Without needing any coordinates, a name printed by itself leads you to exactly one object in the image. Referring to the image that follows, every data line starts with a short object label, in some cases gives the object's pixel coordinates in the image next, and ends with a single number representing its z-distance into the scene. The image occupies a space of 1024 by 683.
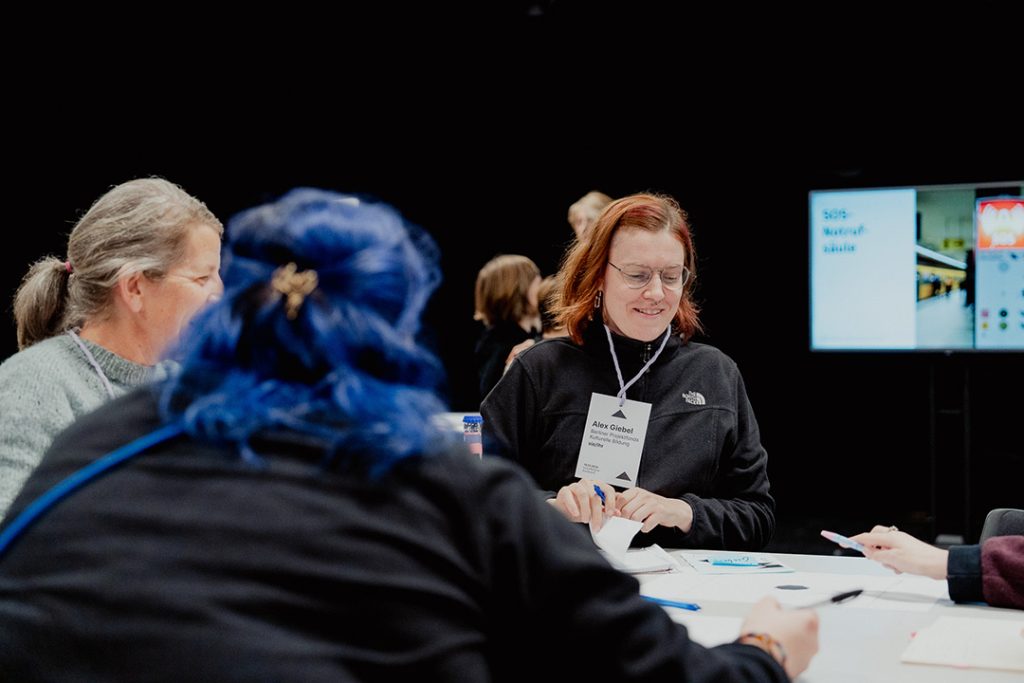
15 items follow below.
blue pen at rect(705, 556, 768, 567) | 1.98
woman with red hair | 2.30
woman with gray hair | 1.99
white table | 1.36
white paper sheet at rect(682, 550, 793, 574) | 1.94
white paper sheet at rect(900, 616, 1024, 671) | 1.38
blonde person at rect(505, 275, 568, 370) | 3.86
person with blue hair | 0.84
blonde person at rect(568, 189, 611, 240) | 4.36
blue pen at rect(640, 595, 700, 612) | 1.65
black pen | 1.70
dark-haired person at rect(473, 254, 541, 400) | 4.83
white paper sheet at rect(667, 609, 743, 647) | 1.49
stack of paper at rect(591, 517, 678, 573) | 1.99
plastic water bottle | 2.14
